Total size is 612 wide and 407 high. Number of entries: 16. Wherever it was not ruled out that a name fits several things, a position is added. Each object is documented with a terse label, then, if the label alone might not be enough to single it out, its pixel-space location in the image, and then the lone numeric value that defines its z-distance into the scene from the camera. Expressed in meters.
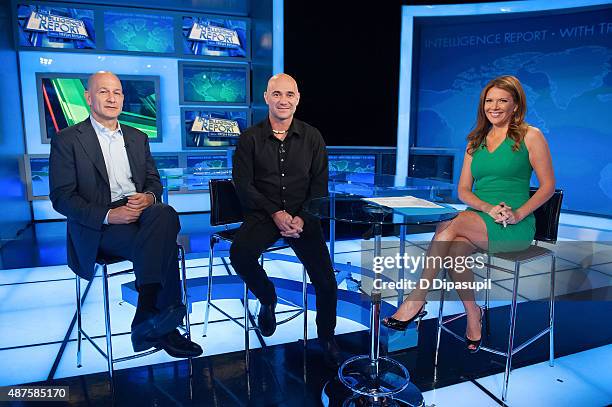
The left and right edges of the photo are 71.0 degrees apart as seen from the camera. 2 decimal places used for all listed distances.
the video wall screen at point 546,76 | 4.96
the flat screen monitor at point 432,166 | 4.80
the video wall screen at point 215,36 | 5.47
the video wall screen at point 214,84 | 5.55
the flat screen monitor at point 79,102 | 5.07
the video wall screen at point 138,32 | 5.21
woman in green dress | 1.94
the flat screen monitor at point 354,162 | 4.79
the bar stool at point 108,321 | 1.80
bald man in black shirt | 2.05
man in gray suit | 1.80
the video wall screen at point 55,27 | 4.88
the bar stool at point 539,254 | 1.84
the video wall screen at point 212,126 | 5.63
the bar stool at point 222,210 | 2.40
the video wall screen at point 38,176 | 5.12
